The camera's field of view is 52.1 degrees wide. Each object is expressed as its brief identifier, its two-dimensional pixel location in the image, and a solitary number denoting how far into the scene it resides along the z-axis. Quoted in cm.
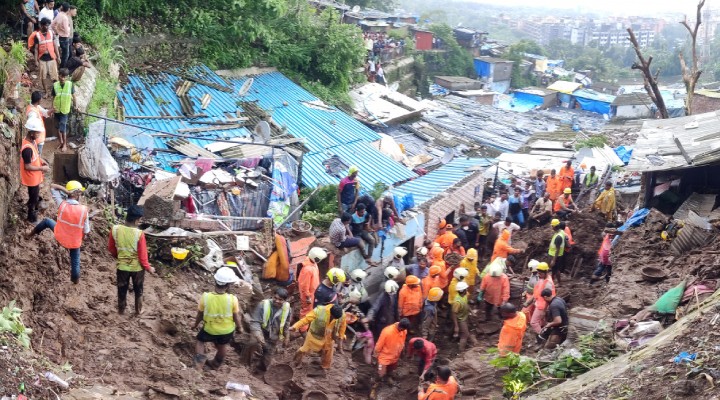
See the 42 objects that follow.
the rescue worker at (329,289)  1020
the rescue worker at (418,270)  1212
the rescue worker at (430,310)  1113
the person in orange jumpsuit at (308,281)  1056
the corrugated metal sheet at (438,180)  1720
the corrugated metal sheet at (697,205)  1281
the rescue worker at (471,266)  1237
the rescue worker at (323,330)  962
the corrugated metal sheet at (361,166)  1722
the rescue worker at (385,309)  1138
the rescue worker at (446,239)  1346
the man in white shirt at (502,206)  1623
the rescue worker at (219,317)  800
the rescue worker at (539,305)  1055
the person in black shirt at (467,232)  1459
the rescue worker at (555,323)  1008
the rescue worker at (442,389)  826
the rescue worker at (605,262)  1309
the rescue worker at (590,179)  1839
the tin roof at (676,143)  1291
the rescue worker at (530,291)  1097
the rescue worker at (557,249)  1351
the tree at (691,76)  2117
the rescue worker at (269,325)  915
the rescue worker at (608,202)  1650
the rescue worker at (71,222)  806
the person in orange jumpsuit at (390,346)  1005
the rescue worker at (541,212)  1711
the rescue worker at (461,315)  1138
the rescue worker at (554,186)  1750
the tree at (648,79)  2006
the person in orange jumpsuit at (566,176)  1748
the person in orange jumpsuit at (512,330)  971
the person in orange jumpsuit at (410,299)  1120
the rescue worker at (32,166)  849
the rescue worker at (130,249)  823
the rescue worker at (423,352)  984
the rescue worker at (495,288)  1205
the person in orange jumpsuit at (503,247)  1318
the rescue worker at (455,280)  1126
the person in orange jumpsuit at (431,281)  1184
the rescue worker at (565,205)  1675
